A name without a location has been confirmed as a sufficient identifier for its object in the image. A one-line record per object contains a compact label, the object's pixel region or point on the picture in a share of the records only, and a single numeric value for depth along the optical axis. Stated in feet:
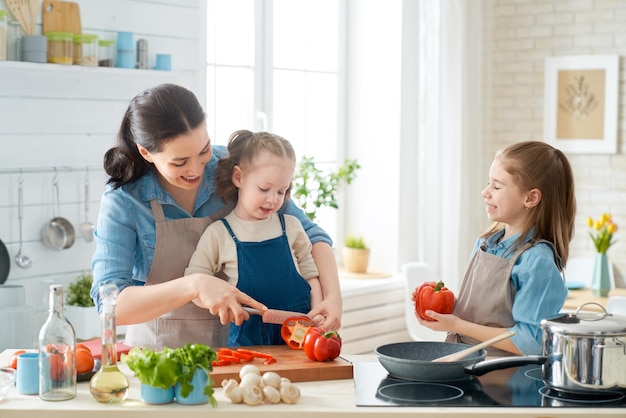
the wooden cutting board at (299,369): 7.66
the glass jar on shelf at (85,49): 13.80
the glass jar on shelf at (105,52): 14.28
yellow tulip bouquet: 18.28
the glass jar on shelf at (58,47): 13.47
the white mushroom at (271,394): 7.09
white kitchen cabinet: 18.17
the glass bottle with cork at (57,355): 7.05
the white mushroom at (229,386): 7.14
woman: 8.62
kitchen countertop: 6.90
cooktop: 7.09
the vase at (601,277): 17.76
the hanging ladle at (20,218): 13.52
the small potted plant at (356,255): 19.67
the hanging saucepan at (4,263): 13.29
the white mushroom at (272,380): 7.19
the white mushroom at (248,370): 7.36
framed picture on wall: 20.33
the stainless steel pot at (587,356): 7.14
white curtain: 20.31
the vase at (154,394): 7.04
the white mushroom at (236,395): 7.09
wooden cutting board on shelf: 13.60
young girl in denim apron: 9.32
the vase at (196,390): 7.02
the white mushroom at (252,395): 7.04
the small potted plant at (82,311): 13.42
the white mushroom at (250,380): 7.14
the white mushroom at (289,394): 7.09
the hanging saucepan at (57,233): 13.96
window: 17.93
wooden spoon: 7.58
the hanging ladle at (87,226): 14.39
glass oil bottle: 6.98
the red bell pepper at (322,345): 8.07
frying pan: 7.50
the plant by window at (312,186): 18.26
